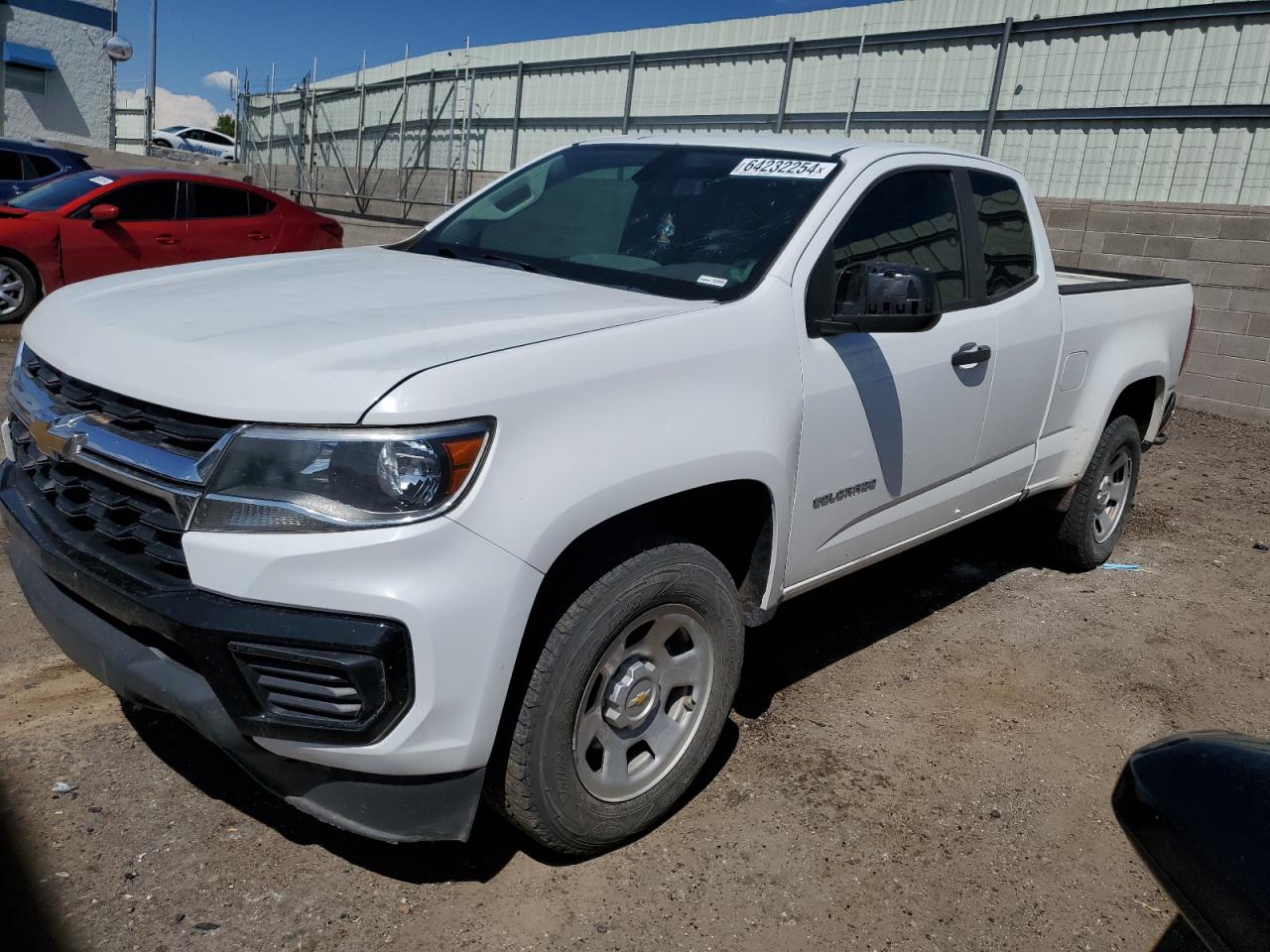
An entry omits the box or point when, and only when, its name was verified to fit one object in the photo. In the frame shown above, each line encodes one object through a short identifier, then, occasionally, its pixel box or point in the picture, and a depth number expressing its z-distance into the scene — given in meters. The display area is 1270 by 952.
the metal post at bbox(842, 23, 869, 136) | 11.98
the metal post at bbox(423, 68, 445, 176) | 17.89
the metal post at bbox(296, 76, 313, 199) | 22.50
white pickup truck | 2.14
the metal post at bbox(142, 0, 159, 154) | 27.78
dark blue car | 12.78
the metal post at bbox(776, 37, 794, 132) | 12.68
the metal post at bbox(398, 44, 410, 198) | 18.62
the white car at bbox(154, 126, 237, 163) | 39.56
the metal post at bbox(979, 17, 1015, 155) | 10.66
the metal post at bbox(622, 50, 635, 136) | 14.59
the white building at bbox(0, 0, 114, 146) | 25.77
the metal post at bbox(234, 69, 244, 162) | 26.31
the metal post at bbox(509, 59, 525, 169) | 16.30
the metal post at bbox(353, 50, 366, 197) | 20.22
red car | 9.94
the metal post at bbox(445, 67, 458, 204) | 17.17
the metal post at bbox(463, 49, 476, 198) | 16.80
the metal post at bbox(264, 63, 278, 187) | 24.02
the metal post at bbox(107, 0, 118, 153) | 27.56
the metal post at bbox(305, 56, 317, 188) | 21.97
